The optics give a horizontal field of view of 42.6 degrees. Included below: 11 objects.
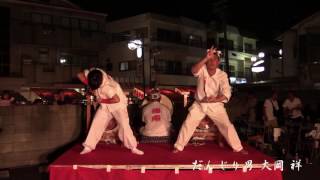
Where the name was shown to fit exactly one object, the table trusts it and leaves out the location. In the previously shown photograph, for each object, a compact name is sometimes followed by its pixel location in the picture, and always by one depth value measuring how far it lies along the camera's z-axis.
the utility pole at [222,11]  25.98
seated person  8.30
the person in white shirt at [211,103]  7.02
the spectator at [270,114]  11.91
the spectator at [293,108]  12.16
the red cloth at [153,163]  6.09
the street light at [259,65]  30.80
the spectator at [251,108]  13.43
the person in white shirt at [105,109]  7.14
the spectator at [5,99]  11.08
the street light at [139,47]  26.31
